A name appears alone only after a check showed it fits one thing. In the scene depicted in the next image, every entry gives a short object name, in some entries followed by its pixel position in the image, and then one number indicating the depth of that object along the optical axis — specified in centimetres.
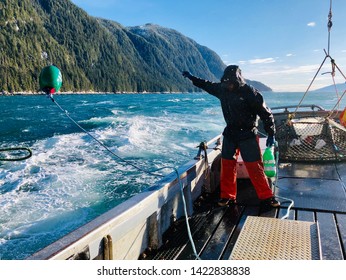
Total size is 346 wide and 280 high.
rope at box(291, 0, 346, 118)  620
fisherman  451
